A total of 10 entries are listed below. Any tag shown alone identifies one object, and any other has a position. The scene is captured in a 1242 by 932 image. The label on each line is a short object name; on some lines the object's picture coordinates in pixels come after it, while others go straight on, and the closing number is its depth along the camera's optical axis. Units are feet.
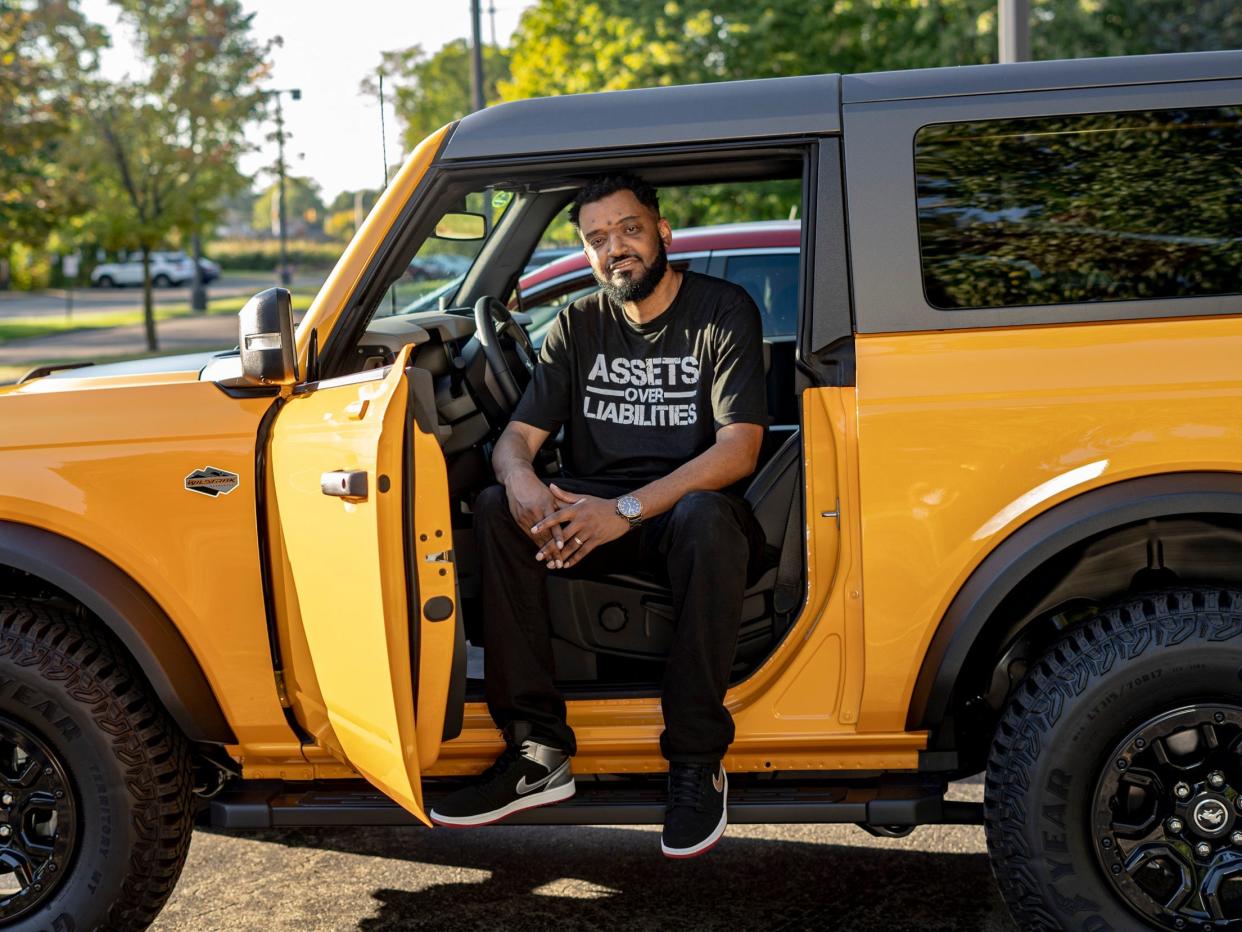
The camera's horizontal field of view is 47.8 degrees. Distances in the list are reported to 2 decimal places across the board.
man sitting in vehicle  10.33
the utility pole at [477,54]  51.98
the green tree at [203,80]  69.36
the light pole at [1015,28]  23.62
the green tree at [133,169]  69.00
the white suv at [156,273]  159.22
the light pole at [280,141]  71.25
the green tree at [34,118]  57.26
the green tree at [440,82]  110.42
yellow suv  9.62
